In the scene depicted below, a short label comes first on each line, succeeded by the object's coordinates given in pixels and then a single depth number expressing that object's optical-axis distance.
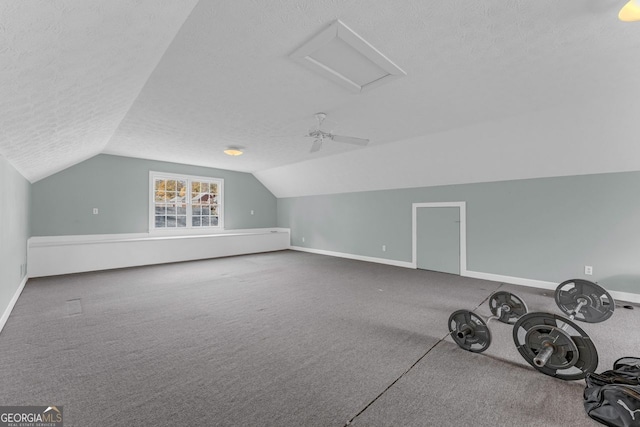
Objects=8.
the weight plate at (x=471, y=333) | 2.28
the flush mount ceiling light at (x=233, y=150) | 5.20
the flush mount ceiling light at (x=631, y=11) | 1.49
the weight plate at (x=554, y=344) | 1.82
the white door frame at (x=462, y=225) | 5.28
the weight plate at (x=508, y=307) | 2.91
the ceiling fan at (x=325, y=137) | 3.71
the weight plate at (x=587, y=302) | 3.02
